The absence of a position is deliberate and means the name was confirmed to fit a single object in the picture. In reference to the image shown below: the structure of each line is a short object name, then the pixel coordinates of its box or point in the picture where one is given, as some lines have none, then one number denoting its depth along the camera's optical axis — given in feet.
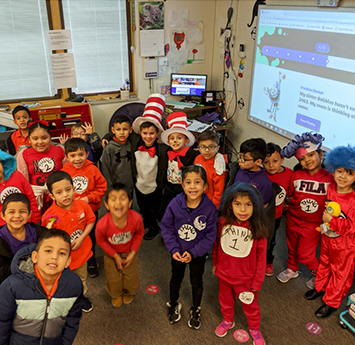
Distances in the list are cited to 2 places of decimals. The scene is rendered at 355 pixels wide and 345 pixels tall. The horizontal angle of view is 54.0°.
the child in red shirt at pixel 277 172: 8.27
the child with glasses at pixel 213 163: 8.48
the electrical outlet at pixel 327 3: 9.41
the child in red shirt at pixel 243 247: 6.52
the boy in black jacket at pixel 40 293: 4.95
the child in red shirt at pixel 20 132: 10.20
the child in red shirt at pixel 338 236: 7.23
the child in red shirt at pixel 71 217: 6.95
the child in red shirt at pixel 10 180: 7.30
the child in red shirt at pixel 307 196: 8.02
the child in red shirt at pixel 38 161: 8.63
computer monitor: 15.26
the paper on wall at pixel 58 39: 13.19
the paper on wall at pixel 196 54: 15.38
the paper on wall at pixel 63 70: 13.60
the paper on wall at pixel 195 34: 14.99
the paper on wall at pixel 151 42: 14.26
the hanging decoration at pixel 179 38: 14.79
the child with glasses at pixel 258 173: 7.75
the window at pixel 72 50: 12.85
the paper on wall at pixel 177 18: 14.39
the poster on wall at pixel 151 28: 13.93
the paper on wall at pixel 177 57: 15.10
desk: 14.77
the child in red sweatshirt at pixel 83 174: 8.20
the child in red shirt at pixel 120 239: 6.77
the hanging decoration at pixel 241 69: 13.89
